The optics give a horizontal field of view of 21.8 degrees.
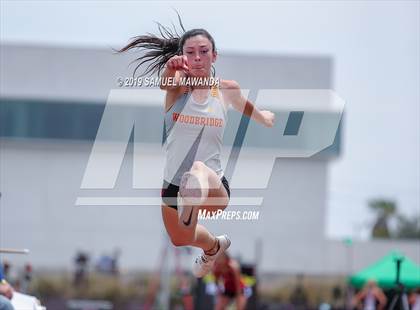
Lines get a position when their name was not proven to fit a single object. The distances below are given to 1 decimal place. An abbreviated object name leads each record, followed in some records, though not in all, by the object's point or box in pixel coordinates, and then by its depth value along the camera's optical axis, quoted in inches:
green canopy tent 607.3
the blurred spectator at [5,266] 495.2
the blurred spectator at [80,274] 890.1
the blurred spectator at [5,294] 358.6
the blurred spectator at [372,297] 660.1
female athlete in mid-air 296.8
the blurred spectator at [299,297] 895.7
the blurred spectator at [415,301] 588.6
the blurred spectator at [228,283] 636.1
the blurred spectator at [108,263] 896.3
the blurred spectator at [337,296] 879.7
